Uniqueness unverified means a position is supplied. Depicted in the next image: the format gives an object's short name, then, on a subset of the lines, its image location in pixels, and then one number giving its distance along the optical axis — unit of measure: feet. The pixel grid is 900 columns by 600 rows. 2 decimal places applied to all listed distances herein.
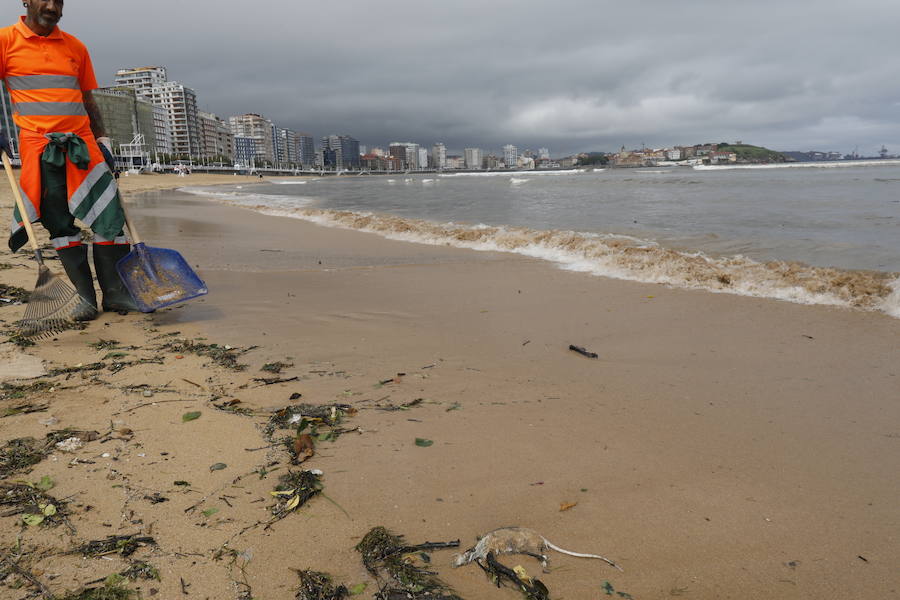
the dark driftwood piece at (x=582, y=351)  11.97
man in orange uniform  12.46
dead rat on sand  5.62
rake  12.43
